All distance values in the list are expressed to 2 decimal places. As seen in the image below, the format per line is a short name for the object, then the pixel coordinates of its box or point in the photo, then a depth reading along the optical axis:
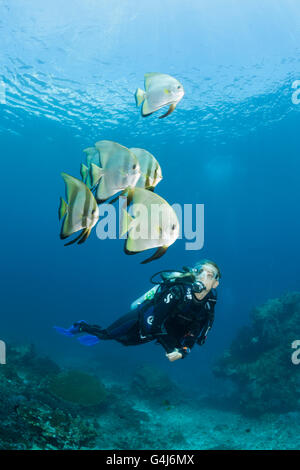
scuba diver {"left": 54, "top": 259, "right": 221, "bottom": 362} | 4.01
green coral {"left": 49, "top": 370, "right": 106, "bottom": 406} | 8.92
